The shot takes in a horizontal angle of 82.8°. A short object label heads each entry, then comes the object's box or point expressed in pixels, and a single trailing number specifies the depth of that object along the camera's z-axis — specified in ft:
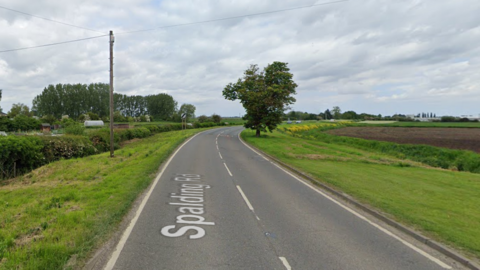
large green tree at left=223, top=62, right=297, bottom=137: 114.21
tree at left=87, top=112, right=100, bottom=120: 307.78
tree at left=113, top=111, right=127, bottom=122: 302.04
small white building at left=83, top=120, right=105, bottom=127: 227.51
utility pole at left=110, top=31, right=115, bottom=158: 62.13
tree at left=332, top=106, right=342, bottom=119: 618.44
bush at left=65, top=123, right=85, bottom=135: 98.53
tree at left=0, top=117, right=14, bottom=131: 180.96
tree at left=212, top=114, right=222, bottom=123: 291.05
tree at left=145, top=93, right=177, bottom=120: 447.83
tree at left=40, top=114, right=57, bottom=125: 259.80
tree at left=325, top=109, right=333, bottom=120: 626.89
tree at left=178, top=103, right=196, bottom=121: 418.51
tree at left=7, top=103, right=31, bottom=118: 325.17
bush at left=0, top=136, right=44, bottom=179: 49.34
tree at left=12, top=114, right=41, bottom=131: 190.13
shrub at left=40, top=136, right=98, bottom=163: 65.61
